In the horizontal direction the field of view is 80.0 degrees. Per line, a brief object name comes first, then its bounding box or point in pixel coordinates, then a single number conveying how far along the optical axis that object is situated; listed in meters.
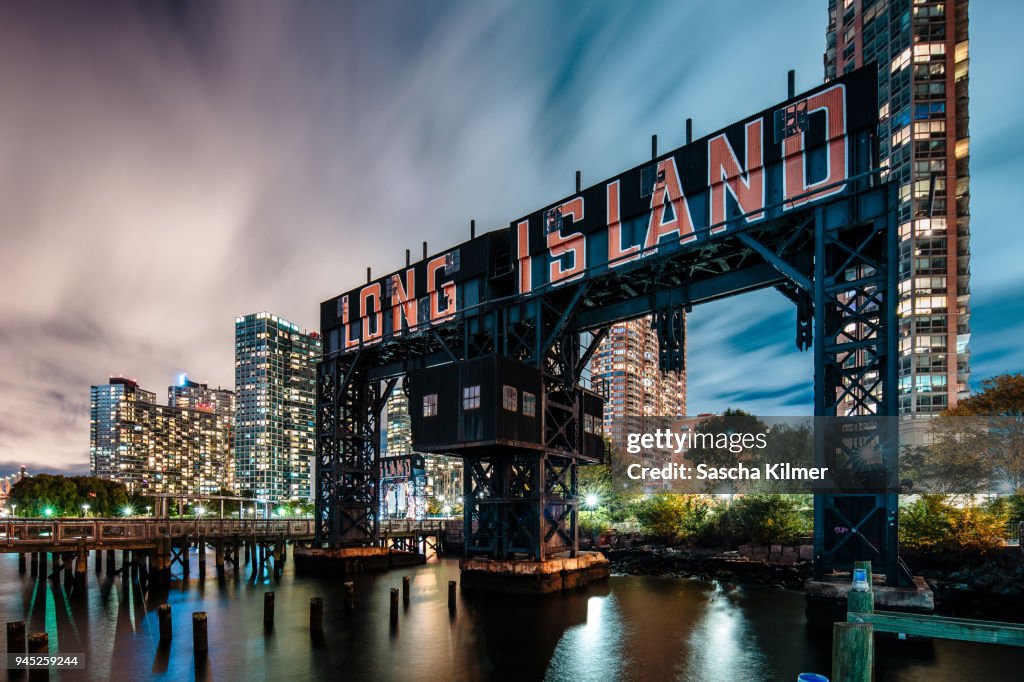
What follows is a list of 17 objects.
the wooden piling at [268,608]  24.55
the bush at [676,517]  51.22
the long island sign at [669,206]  24.59
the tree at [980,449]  45.69
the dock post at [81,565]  34.75
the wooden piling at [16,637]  17.62
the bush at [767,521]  44.44
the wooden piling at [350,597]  28.04
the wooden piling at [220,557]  43.72
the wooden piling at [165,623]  21.97
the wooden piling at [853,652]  7.19
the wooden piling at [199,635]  19.97
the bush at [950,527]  33.66
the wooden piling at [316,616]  23.31
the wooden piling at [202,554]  43.05
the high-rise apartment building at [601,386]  38.26
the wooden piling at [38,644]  16.66
